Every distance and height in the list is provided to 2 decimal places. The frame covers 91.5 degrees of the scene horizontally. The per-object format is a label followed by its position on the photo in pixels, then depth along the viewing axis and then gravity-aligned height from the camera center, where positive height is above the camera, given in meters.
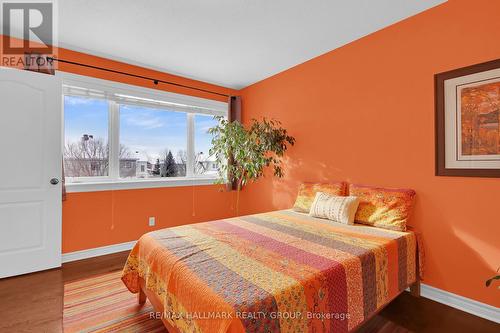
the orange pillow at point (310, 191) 2.81 -0.29
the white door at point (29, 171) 2.52 -0.04
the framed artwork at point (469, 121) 1.87 +0.37
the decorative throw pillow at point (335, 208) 2.46 -0.43
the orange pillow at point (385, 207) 2.22 -0.38
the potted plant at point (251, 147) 3.42 +0.29
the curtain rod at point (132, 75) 2.88 +1.27
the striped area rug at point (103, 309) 1.81 -1.18
